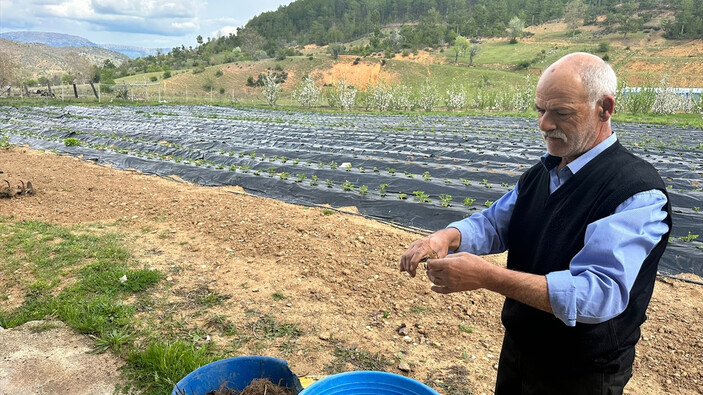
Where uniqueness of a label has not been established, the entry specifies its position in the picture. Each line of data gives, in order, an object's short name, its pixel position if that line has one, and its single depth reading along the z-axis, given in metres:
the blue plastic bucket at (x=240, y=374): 2.17
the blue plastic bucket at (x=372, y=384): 1.82
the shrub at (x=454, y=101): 33.81
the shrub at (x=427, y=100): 33.53
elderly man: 1.34
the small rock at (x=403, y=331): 3.69
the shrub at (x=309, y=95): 34.23
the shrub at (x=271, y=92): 35.31
